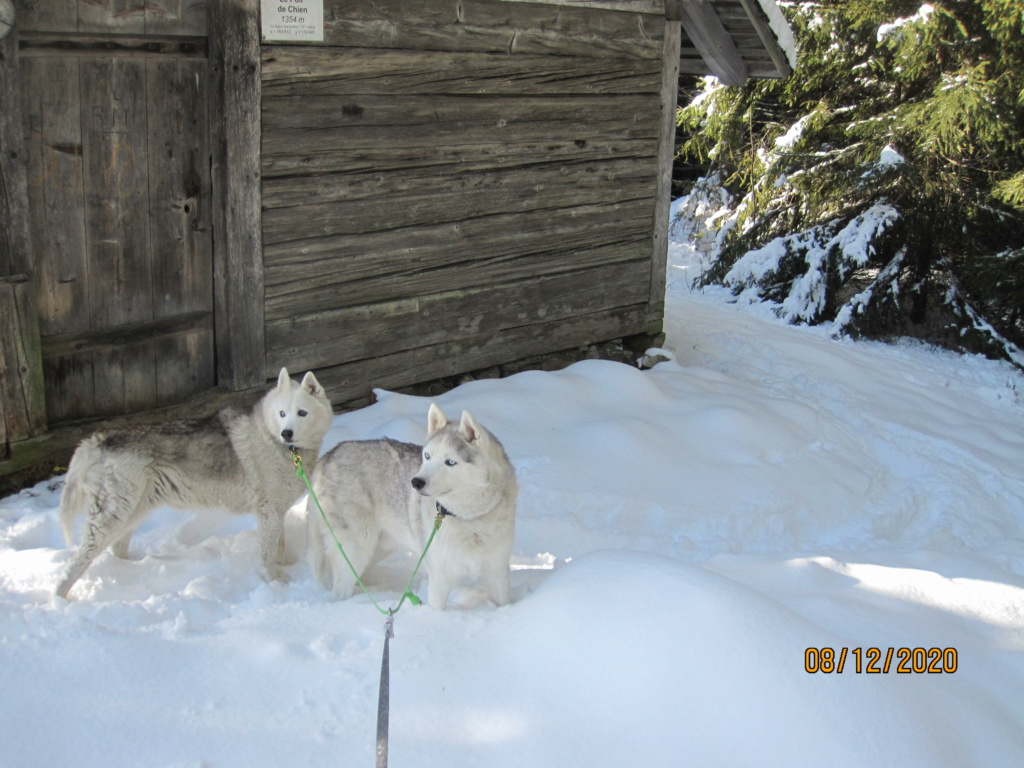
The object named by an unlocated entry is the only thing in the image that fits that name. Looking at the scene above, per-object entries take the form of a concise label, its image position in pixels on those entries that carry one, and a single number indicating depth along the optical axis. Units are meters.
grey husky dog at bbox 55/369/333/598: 4.69
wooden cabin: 5.66
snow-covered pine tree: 11.45
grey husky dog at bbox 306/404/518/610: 4.25
